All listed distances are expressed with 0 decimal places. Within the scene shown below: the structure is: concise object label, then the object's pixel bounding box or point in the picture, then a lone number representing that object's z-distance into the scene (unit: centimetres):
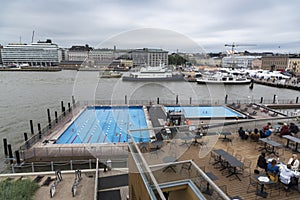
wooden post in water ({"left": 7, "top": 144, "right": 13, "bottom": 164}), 1323
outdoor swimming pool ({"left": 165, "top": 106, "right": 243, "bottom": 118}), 2245
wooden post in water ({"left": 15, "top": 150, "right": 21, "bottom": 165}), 1279
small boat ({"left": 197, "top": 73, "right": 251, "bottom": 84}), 5988
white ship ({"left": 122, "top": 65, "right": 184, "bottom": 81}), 6610
